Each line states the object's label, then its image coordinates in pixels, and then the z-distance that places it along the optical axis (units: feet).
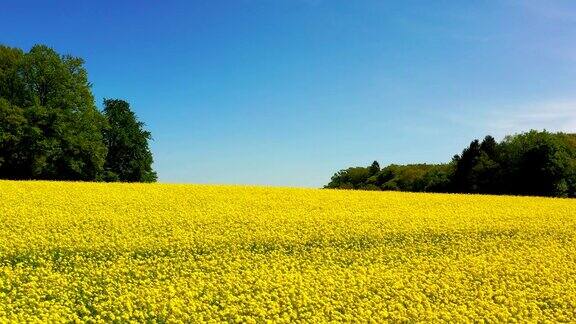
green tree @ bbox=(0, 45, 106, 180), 150.71
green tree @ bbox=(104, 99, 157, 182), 196.65
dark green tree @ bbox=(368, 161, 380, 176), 467.52
